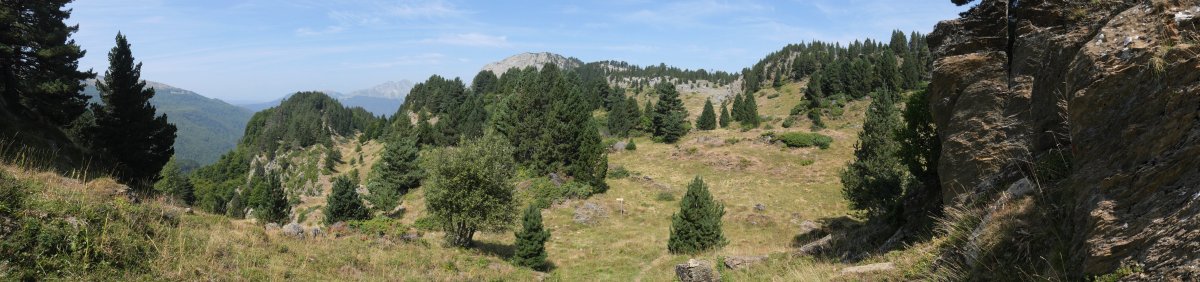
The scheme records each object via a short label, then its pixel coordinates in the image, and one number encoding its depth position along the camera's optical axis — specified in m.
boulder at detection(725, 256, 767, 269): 17.08
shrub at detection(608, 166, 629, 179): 56.22
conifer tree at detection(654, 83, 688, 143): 76.94
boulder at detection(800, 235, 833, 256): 17.22
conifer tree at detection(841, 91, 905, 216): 26.49
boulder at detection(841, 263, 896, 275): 9.22
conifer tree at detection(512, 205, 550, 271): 26.38
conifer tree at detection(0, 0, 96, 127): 24.77
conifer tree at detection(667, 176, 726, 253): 27.97
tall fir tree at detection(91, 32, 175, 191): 29.81
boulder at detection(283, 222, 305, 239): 18.23
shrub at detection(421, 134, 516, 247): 26.70
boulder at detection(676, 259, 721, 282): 15.04
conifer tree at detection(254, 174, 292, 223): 44.69
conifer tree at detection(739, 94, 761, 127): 85.99
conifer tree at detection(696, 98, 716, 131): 89.62
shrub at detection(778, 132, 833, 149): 60.79
